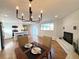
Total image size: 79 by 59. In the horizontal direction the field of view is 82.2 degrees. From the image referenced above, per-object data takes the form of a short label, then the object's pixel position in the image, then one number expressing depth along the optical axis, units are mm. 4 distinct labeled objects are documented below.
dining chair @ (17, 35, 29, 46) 2109
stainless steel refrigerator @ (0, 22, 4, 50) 3223
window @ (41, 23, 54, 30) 5735
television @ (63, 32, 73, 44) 3277
